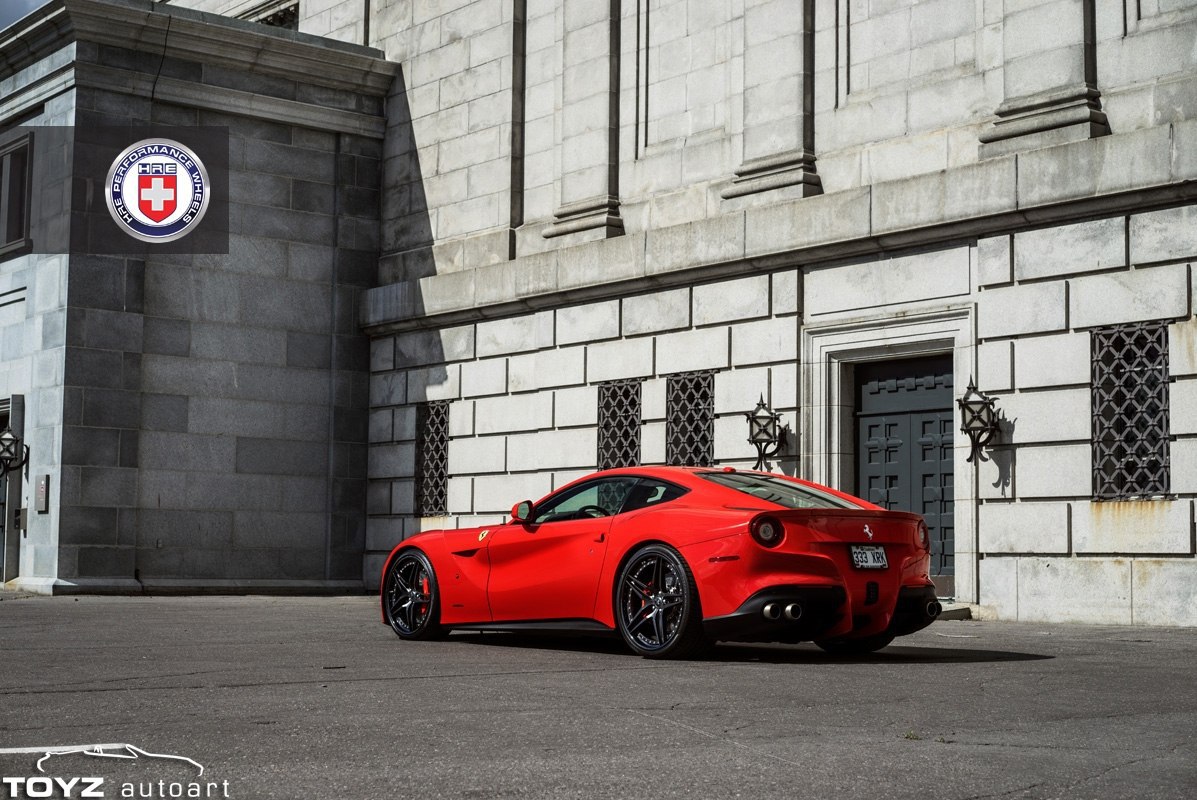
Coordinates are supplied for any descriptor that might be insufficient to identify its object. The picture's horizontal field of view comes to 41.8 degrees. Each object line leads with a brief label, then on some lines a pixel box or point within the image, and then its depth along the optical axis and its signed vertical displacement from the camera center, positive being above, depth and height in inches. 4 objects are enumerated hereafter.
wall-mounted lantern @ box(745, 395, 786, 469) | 746.2 +35.3
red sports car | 390.6 -16.0
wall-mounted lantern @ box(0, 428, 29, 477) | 894.4 +24.7
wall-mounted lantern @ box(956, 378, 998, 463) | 659.4 +38.2
